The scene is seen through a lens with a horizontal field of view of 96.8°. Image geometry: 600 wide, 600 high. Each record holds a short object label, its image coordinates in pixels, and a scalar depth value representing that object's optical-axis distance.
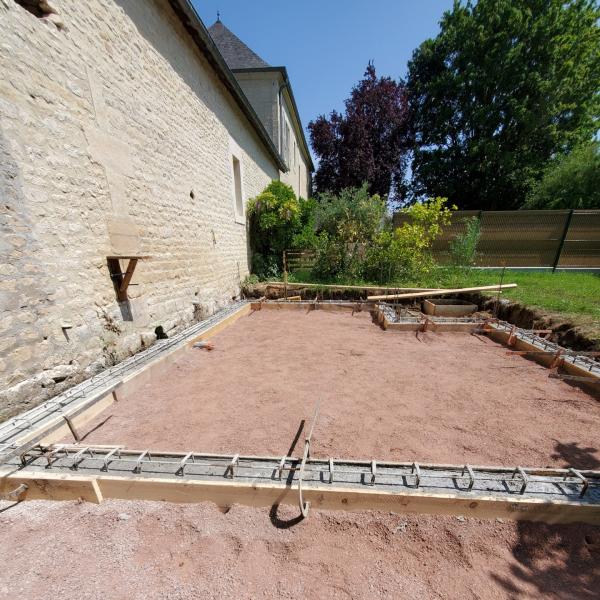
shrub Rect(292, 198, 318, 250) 9.30
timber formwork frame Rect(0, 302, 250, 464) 2.13
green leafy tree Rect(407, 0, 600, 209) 13.53
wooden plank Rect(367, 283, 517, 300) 6.23
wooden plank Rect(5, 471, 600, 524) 1.59
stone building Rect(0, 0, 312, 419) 2.41
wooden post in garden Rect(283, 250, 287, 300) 7.46
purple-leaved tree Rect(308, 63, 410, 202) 16.91
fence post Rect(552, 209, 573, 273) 9.08
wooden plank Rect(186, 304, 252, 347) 4.61
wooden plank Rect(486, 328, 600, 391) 3.09
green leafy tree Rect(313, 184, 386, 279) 8.20
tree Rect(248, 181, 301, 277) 8.59
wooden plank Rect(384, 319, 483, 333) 4.94
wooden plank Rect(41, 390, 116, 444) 2.25
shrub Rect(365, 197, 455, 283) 7.53
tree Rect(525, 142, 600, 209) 11.12
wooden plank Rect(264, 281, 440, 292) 6.97
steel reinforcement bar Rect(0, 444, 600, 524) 1.63
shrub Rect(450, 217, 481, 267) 8.04
